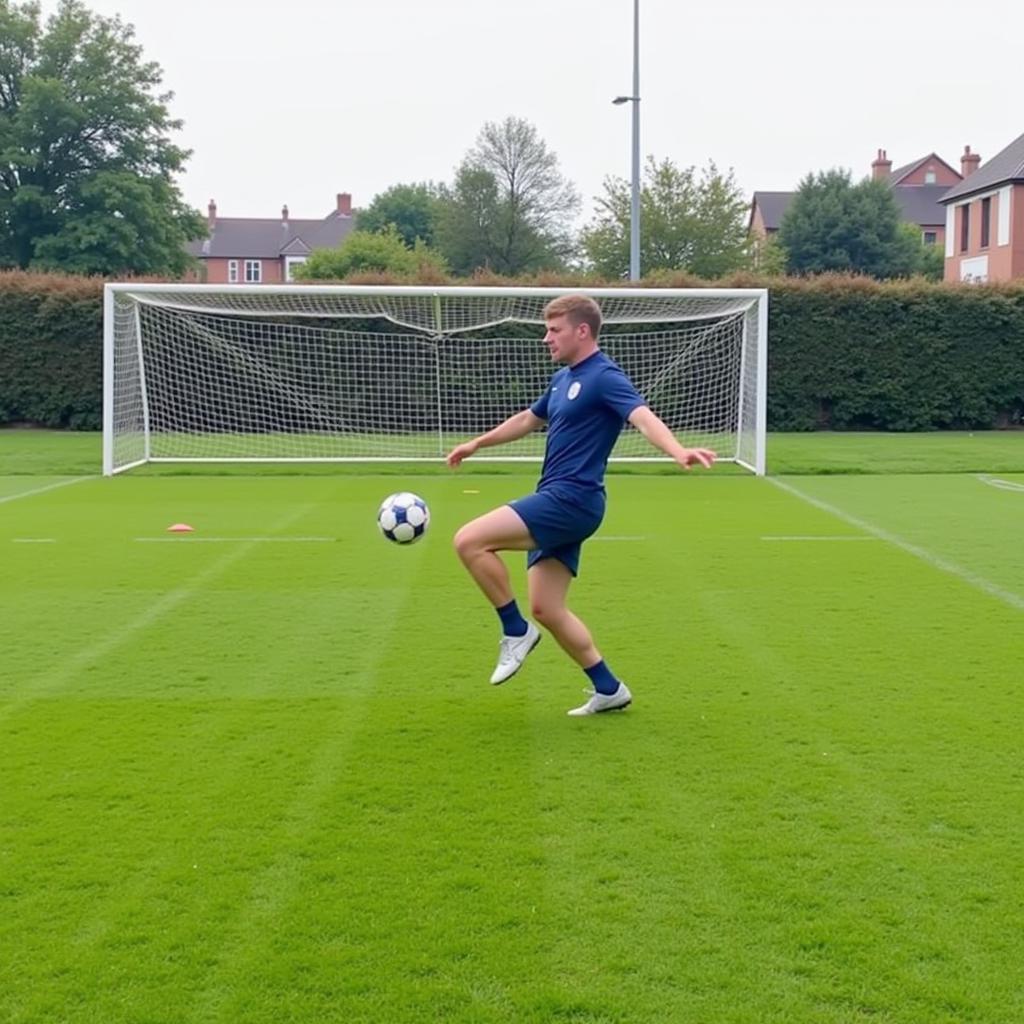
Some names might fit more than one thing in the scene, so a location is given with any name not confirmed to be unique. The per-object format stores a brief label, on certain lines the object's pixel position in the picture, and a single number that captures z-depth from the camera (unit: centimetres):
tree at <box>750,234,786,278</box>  5106
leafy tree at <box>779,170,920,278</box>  6681
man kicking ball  628
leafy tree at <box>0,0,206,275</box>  5472
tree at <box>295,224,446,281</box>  5325
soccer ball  777
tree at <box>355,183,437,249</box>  9725
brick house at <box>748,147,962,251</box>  8938
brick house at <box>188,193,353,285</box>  10894
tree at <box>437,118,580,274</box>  7194
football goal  2275
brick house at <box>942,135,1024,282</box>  5434
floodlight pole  3062
